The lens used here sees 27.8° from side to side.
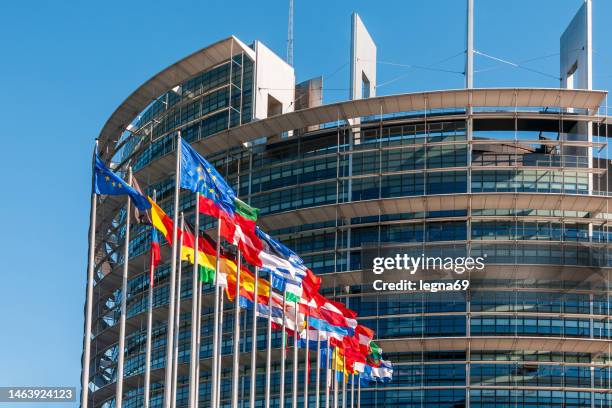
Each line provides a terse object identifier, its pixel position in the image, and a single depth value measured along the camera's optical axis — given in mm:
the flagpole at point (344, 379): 67906
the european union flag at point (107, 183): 42125
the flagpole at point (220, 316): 48875
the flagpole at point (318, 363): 62231
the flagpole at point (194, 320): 45094
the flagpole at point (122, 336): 40625
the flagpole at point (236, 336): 50125
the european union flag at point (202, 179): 46188
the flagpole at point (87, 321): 39094
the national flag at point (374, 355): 78250
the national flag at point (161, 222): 44375
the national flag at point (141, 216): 44125
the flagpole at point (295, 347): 58625
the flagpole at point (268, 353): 55328
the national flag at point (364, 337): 72750
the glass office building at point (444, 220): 85750
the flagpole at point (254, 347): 53156
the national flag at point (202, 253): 48750
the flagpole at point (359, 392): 78625
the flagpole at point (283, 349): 56969
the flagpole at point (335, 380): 67412
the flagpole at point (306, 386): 62938
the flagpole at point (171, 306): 42656
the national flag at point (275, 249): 53000
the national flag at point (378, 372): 77625
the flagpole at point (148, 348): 42094
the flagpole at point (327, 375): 64725
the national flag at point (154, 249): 44594
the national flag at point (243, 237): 49094
